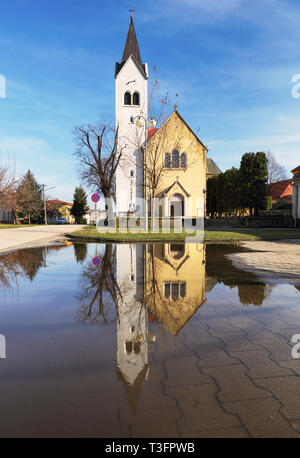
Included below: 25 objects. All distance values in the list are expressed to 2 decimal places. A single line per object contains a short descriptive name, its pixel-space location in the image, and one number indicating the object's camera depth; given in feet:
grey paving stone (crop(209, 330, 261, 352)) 10.69
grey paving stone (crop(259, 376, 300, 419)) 7.06
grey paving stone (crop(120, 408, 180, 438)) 6.34
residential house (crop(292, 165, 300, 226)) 99.45
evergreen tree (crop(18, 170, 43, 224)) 186.09
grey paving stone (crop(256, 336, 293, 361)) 10.01
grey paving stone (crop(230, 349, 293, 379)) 8.86
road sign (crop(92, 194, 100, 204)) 69.89
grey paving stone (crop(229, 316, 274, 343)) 11.73
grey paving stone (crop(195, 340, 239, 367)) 9.46
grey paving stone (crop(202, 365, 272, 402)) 7.68
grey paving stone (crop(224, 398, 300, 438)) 6.37
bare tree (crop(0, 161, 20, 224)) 152.87
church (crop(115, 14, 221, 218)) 121.49
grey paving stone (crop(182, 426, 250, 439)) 6.28
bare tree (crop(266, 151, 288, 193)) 186.60
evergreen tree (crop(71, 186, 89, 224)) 253.44
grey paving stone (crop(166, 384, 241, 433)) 6.57
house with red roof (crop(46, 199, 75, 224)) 248.73
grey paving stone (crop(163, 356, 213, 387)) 8.30
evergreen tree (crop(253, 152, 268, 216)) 114.73
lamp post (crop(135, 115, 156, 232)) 74.84
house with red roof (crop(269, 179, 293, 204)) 194.51
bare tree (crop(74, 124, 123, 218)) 102.92
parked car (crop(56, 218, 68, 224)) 246.64
